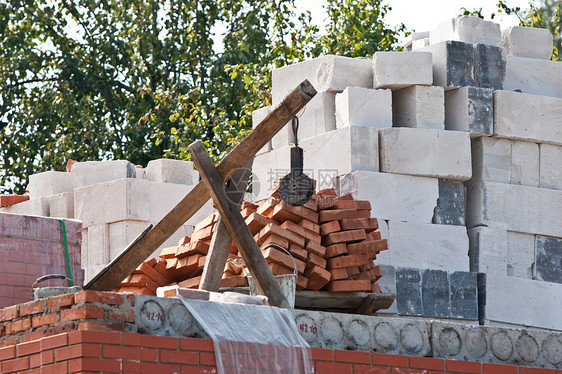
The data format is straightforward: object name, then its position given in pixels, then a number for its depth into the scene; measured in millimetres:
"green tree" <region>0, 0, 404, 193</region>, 39844
